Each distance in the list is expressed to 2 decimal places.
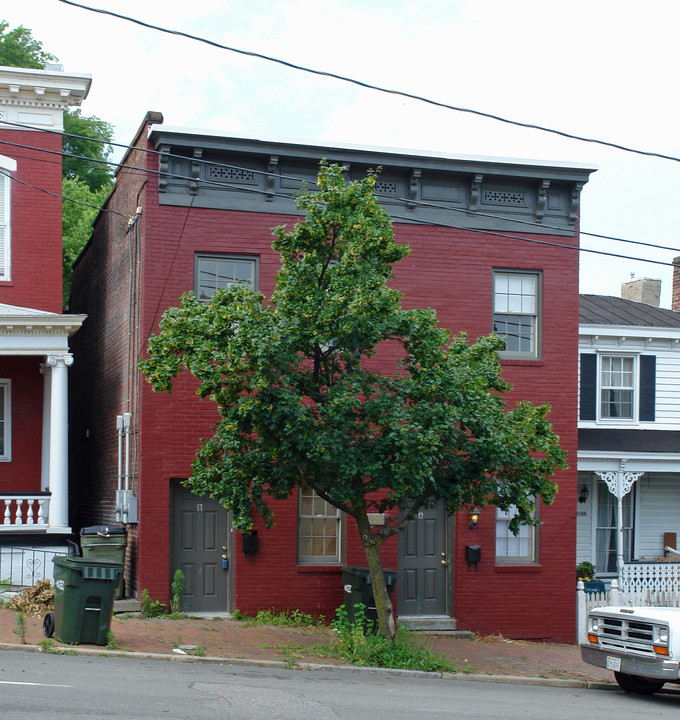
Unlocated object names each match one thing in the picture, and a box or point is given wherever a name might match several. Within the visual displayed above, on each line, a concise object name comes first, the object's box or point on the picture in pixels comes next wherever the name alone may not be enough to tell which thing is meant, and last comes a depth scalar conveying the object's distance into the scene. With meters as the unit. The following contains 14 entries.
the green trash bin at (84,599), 12.70
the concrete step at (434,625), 16.75
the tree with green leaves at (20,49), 33.94
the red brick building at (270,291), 16.33
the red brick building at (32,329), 17.75
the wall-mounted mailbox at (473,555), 17.12
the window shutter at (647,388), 22.38
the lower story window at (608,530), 22.22
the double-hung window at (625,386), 22.22
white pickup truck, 12.15
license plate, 12.69
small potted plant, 19.69
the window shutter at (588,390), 21.94
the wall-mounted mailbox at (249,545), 16.31
